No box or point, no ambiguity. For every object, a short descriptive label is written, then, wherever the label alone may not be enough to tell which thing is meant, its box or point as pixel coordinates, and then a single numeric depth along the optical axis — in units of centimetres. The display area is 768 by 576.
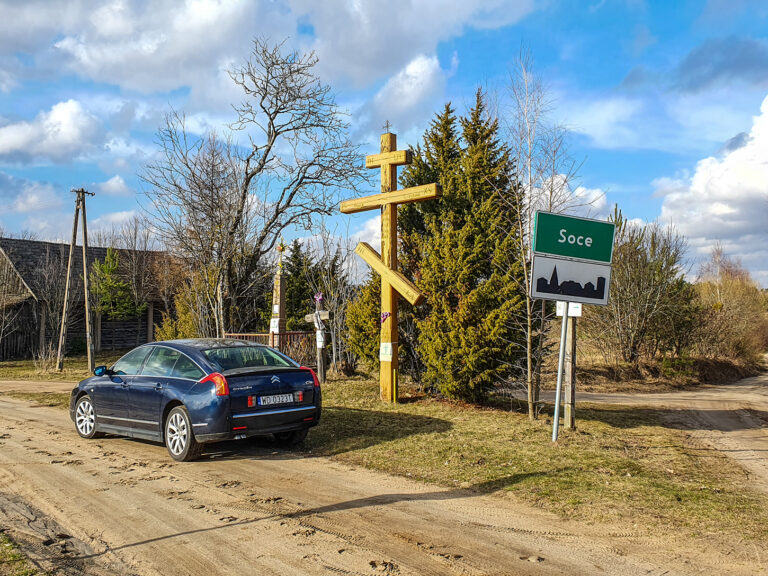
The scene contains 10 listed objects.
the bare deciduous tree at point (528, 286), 948
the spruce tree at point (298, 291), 2044
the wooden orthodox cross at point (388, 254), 1116
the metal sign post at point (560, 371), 776
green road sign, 771
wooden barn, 2972
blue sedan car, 719
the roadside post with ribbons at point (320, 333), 1306
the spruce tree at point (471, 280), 1034
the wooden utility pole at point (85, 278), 2242
